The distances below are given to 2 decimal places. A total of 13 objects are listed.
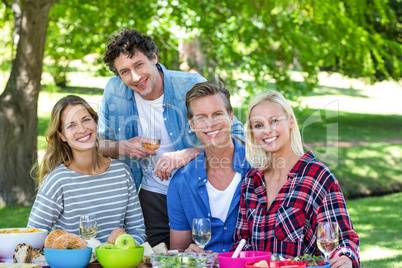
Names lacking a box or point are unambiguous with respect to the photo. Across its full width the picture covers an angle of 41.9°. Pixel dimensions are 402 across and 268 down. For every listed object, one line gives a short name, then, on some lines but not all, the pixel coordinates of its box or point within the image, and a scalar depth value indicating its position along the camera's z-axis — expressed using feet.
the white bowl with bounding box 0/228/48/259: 9.70
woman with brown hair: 11.68
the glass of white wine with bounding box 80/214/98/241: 9.71
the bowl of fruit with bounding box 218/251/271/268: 8.56
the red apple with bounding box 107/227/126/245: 9.70
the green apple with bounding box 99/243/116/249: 9.04
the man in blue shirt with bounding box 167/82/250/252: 11.67
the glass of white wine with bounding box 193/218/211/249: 9.61
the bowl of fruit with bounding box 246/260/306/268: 7.92
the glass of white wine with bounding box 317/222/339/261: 8.56
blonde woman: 10.05
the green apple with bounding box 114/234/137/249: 8.97
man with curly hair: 13.93
